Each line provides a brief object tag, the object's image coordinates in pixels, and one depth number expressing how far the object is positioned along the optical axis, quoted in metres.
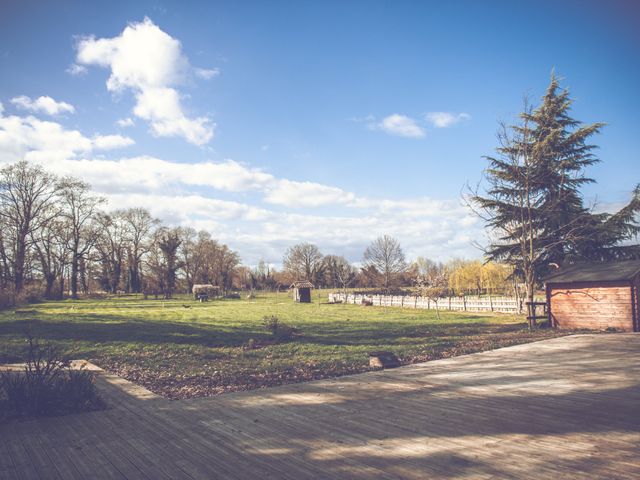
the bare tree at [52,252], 42.56
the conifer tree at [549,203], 22.62
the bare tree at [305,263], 81.81
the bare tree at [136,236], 59.66
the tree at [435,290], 34.26
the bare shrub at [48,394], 6.62
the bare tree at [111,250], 54.38
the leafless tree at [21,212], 39.25
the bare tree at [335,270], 76.49
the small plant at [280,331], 15.91
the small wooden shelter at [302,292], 46.38
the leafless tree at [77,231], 46.78
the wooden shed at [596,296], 16.20
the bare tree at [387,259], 61.31
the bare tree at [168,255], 61.12
